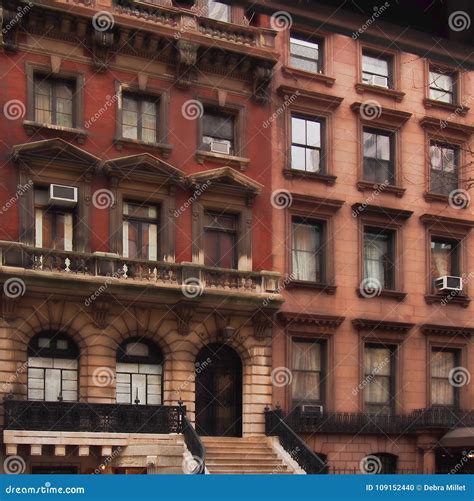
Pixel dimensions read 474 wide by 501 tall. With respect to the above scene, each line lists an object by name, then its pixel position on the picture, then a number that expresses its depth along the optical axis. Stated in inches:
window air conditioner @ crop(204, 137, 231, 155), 1059.3
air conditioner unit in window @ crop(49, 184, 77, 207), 934.4
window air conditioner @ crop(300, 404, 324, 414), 1031.0
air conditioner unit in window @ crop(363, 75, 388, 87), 1181.7
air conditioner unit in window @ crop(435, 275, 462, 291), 1146.0
